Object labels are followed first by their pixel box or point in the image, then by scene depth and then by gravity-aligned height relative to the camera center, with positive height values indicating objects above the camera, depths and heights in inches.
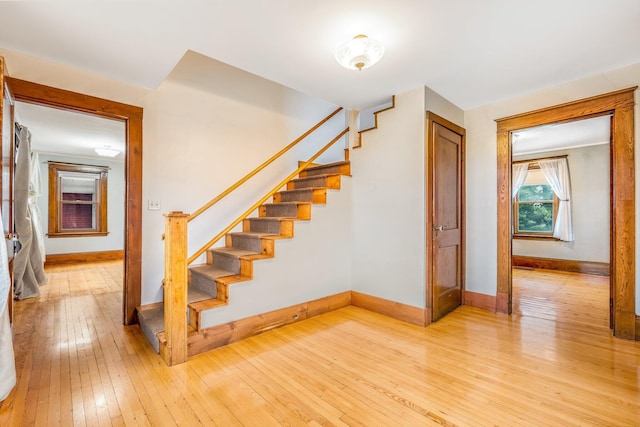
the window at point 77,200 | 253.9 +12.4
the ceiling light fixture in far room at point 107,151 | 228.5 +49.1
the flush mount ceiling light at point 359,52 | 81.7 +46.1
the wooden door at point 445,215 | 119.5 -0.5
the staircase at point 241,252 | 96.8 -16.0
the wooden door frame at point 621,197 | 102.7 +6.2
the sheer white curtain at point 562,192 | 225.5 +17.2
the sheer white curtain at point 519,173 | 247.1 +34.4
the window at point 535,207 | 241.0 +6.0
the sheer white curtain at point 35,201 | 181.6 +8.5
